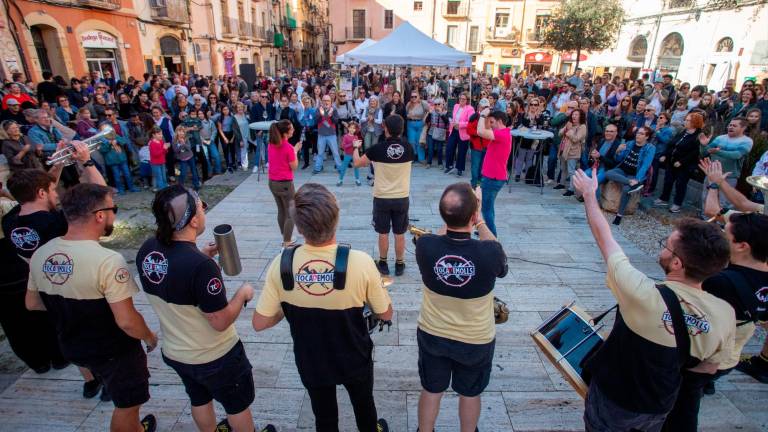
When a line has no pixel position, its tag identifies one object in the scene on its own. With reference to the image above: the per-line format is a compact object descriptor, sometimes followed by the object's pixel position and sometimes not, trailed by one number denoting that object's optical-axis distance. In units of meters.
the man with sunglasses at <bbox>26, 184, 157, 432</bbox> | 2.07
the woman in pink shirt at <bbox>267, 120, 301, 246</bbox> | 4.86
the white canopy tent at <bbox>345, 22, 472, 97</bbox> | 10.12
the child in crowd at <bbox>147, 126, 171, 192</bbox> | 7.40
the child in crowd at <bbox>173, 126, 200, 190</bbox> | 7.73
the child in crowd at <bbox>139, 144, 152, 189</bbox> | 7.82
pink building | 32.38
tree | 22.39
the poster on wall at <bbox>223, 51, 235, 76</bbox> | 23.50
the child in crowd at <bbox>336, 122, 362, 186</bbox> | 7.73
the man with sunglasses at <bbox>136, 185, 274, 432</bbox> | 1.92
